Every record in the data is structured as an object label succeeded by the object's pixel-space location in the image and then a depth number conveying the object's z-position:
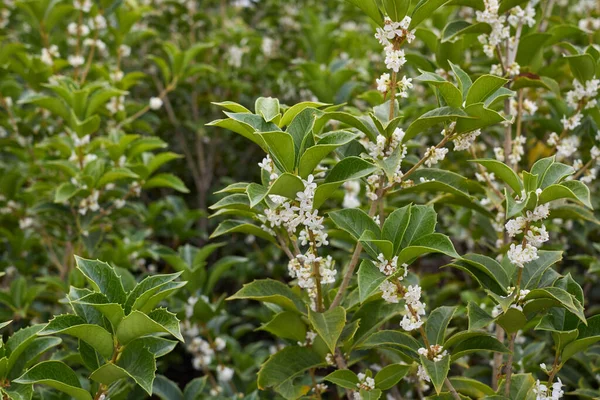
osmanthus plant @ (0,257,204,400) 1.26
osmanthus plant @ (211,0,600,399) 1.27
